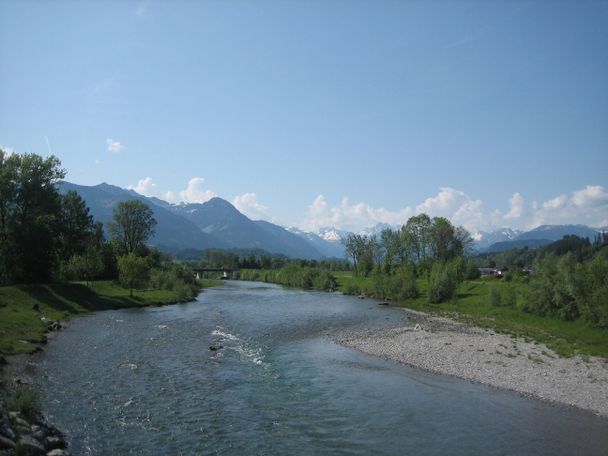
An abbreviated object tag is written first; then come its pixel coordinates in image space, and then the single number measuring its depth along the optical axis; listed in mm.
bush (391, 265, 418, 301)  98625
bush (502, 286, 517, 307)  70250
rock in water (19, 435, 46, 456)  16134
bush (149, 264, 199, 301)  93938
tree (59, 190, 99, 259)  86000
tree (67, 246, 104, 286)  80188
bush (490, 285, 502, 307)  72706
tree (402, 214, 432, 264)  129875
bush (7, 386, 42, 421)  19875
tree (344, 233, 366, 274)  167875
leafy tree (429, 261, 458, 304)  89000
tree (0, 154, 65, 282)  64062
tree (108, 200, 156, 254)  118312
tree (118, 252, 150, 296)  81500
